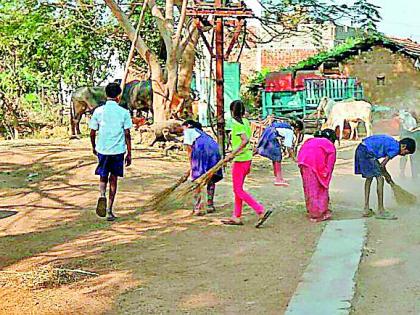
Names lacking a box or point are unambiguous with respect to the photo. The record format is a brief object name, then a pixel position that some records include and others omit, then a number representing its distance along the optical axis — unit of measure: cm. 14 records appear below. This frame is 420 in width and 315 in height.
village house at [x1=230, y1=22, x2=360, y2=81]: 3036
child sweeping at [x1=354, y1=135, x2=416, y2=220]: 815
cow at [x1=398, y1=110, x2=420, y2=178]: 1059
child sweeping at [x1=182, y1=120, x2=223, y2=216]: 858
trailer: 2236
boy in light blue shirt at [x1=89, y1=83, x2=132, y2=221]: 822
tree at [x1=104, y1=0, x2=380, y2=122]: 1442
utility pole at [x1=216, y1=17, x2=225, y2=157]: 1116
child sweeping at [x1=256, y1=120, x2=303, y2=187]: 1148
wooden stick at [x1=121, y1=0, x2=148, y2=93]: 1064
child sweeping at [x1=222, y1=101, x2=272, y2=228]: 782
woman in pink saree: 834
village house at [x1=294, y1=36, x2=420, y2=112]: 2478
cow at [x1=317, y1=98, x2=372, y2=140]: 1958
